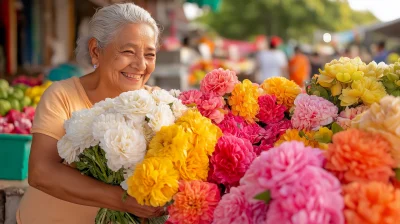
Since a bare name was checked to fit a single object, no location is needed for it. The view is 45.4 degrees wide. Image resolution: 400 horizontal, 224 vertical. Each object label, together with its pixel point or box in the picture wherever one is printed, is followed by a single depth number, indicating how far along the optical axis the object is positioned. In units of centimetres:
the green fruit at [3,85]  365
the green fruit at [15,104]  351
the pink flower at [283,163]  118
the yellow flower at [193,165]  152
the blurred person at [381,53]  921
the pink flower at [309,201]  112
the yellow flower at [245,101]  183
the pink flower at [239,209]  133
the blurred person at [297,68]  1059
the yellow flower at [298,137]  158
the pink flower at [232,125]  175
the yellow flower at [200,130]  155
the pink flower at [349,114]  160
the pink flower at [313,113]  165
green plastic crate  297
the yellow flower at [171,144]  149
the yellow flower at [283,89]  192
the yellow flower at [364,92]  160
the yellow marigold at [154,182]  144
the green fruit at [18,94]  362
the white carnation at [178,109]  169
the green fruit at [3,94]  358
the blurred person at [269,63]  1062
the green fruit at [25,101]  362
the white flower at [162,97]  169
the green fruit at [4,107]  341
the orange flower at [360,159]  121
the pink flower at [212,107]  176
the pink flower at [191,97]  181
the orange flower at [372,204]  112
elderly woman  178
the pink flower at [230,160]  155
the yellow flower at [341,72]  167
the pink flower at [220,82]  184
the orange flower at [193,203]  149
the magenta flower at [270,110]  187
